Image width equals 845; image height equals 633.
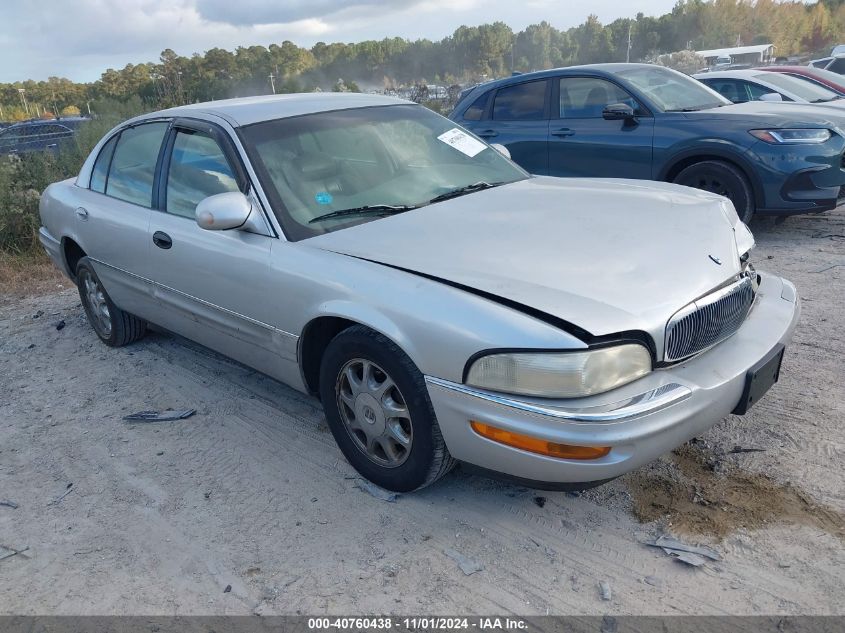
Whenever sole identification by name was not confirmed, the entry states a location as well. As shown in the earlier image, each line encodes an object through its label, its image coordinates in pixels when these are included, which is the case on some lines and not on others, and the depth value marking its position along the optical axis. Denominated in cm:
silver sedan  248
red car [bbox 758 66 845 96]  1052
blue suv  617
